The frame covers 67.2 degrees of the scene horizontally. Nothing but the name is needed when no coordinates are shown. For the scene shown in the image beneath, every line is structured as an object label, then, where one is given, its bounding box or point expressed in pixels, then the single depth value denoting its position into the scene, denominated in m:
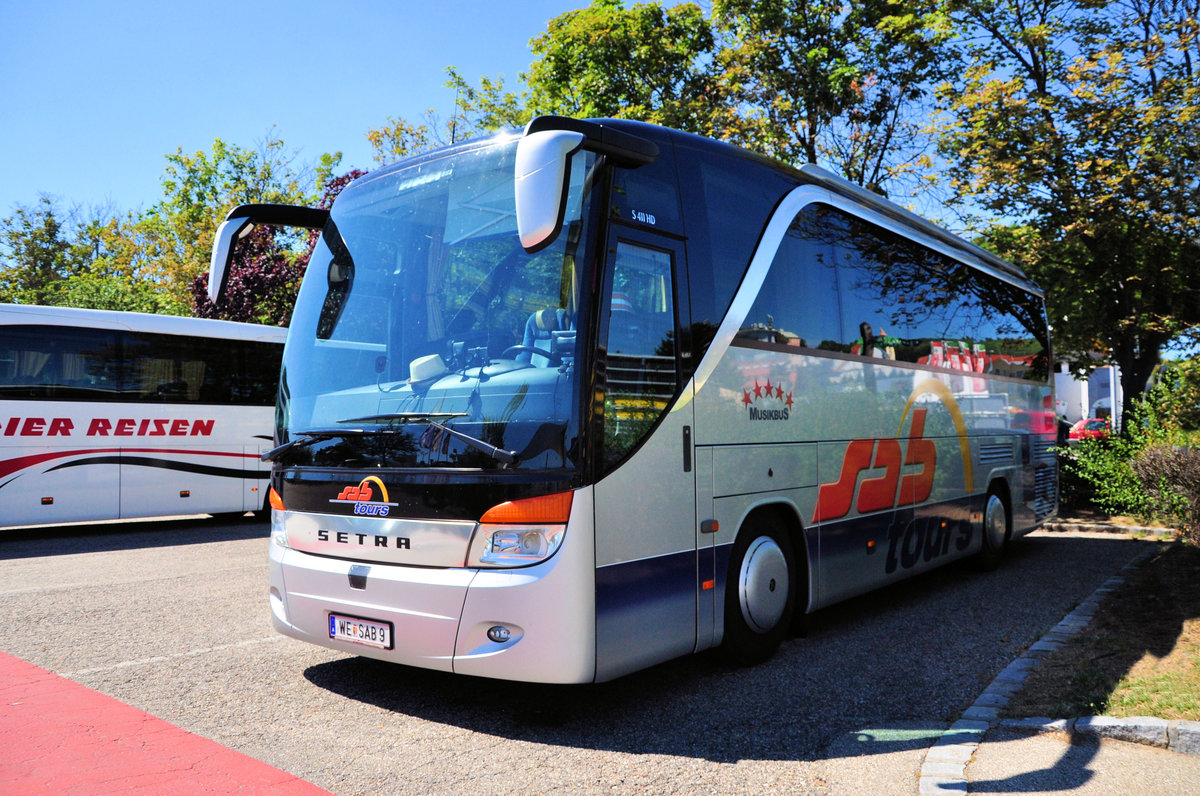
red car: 11.06
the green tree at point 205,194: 30.73
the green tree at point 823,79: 16.88
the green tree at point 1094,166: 12.95
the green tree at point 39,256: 42.94
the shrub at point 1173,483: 7.32
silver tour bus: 4.47
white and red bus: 12.69
